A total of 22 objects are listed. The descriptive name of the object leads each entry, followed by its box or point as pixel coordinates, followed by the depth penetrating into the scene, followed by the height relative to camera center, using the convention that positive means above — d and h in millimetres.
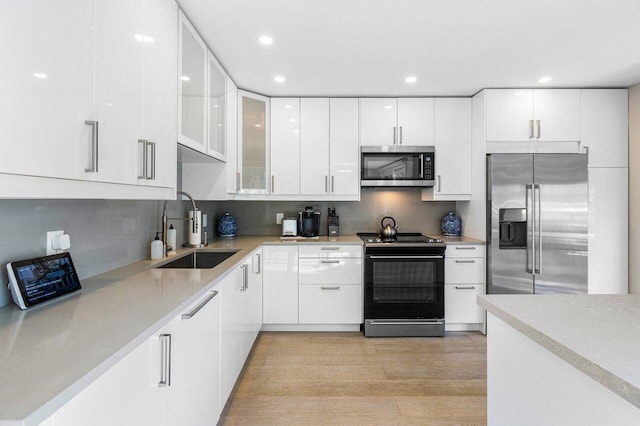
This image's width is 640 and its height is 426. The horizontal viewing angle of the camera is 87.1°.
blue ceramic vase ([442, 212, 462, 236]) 3623 -99
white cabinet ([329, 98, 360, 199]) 3418 +713
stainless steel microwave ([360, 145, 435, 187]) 3396 +502
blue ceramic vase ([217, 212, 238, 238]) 3480 -123
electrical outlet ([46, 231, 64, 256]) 1353 -112
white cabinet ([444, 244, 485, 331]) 3180 -628
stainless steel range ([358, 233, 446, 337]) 3111 -690
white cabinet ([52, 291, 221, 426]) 799 -517
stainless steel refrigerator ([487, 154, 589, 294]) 3049 -35
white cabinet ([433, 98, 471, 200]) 3404 +738
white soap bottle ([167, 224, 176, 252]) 2436 -181
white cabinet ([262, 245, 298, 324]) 3180 -684
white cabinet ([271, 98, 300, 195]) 3396 +704
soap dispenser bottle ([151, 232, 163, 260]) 2145 -224
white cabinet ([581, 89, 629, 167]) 3141 +850
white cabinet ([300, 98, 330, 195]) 3412 +720
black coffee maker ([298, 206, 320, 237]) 3496 -85
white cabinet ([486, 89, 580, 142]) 3166 +957
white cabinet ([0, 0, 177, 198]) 869 +383
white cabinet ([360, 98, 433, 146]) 3418 +961
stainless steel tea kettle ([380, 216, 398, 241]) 3354 -183
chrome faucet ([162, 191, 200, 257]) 2241 -56
